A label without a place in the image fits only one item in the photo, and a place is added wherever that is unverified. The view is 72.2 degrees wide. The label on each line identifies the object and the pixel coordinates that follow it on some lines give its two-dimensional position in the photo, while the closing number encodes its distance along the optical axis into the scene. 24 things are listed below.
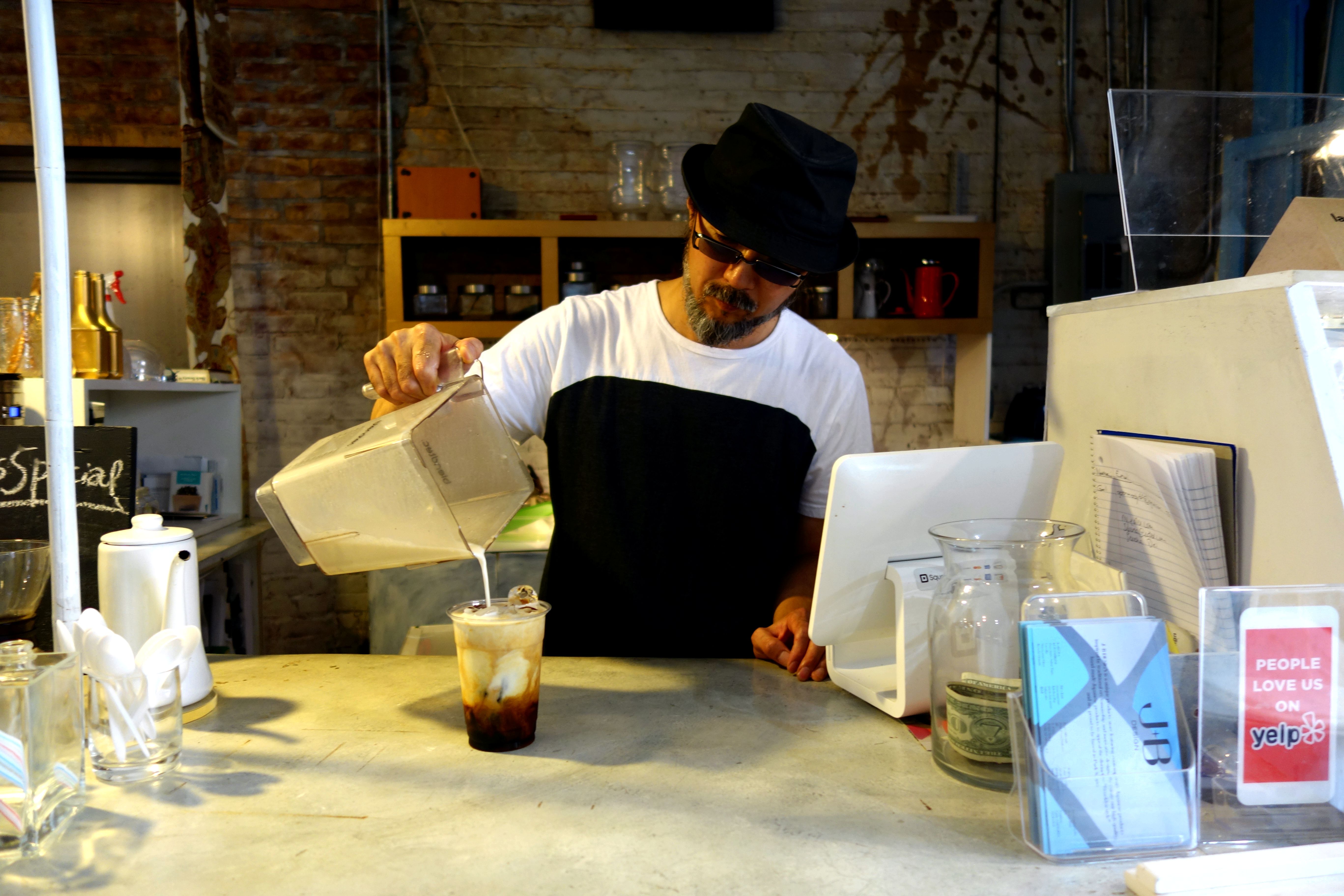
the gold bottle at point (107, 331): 2.24
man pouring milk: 1.71
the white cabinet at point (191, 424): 2.67
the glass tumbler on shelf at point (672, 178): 3.21
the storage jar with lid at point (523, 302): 3.10
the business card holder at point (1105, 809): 0.75
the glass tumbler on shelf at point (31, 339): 2.08
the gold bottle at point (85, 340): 2.19
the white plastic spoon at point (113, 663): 0.90
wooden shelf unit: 3.07
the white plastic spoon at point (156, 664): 0.92
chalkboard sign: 1.46
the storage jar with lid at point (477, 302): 3.12
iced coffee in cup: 0.95
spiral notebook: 1.01
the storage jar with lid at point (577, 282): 3.17
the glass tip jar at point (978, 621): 0.91
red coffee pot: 3.25
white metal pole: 0.90
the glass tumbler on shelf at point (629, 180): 3.25
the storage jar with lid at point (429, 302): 3.08
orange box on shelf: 3.13
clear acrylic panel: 1.22
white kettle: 1.03
